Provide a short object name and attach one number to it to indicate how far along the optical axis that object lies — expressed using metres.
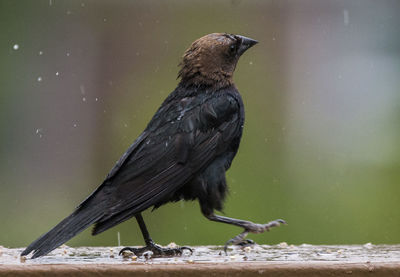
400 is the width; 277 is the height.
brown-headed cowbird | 6.86
